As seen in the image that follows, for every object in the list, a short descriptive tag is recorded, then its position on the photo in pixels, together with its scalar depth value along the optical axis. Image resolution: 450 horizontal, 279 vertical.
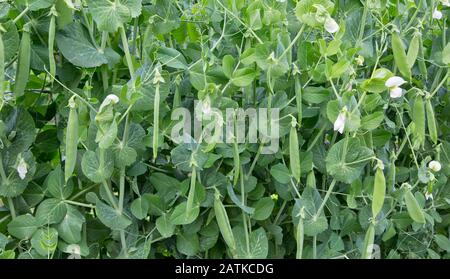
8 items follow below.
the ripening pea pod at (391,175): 1.36
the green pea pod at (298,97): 1.28
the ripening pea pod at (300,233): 1.28
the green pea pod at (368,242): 1.31
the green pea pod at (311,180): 1.31
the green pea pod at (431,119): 1.34
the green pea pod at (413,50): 1.31
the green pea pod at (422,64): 1.39
